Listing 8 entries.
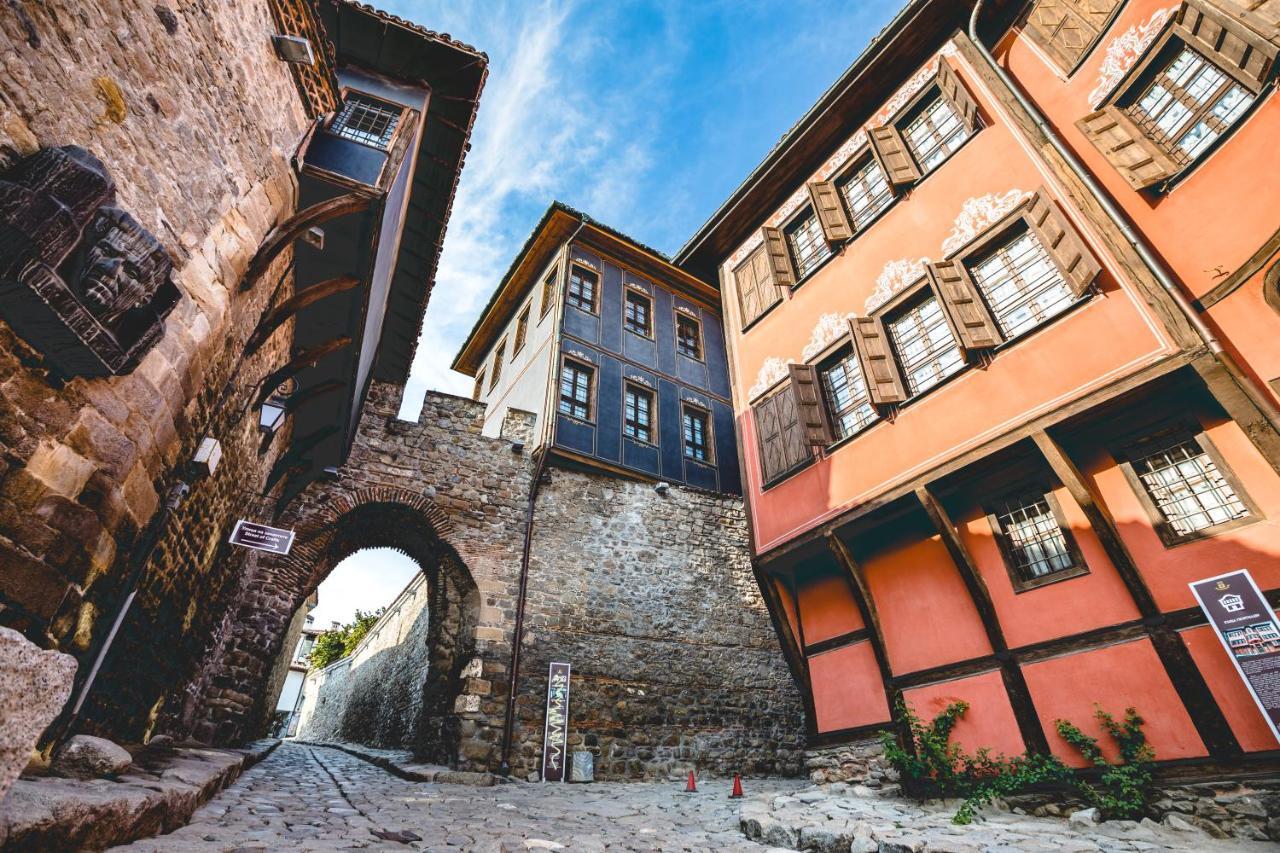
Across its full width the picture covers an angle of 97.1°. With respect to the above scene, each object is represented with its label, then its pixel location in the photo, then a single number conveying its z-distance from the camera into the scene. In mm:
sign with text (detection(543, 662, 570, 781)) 8164
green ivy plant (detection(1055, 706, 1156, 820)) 4203
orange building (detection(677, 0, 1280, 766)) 4496
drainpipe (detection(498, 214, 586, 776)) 8188
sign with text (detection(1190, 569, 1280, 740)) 3760
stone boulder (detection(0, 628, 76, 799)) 1701
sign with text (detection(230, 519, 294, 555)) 6246
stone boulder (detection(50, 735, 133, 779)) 2758
